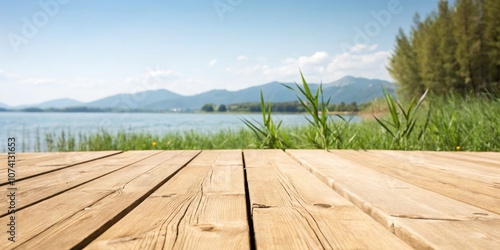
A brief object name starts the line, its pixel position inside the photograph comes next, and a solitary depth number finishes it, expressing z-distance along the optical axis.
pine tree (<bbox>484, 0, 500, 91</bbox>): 17.69
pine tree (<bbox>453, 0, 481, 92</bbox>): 18.64
